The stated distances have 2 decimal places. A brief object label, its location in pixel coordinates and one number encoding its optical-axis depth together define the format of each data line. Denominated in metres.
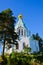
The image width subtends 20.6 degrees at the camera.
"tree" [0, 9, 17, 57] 15.71
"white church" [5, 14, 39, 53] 20.87
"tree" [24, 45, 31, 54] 16.78
